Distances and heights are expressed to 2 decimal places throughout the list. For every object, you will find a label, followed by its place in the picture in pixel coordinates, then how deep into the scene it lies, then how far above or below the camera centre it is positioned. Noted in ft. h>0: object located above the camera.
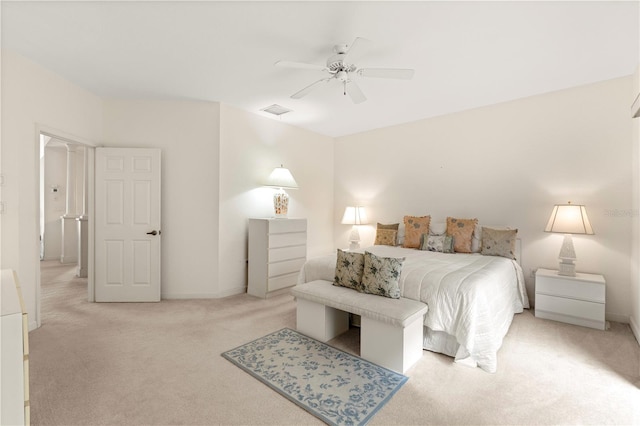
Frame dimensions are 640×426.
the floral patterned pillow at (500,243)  12.07 -1.30
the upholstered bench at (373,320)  7.44 -3.03
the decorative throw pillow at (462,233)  13.08 -1.00
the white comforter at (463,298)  7.68 -2.44
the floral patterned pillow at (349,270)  9.16 -1.88
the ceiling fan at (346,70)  8.20 +4.03
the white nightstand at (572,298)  10.10 -3.05
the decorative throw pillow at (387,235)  15.24 -1.28
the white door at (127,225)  12.65 -0.73
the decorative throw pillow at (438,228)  14.19 -0.86
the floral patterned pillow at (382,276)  8.49 -1.91
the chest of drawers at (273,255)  13.58 -2.17
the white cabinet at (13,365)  4.56 -2.45
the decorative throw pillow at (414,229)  14.39 -0.94
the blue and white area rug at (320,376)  6.13 -4.02
